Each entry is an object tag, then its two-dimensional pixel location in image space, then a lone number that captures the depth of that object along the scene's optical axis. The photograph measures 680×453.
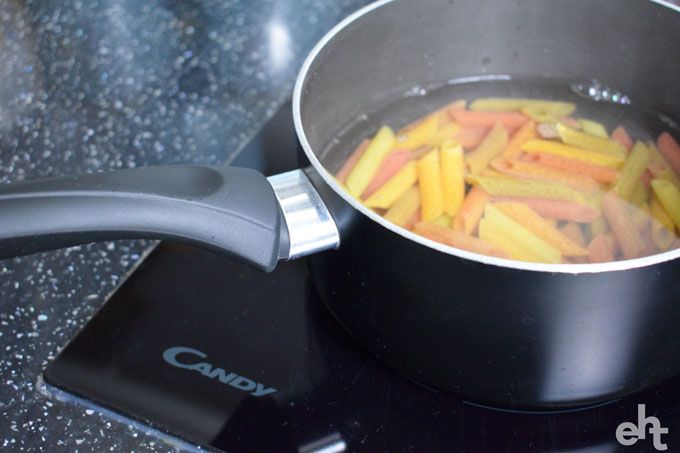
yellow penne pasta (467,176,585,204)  0.62
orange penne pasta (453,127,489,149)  0.66
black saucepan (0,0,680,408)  0.52
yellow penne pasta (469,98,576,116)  0.69
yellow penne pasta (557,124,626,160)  0.65
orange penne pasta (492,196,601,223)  0.61
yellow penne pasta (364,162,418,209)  0.63
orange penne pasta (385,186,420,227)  0.62
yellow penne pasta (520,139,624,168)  0.64
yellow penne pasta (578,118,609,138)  0.67
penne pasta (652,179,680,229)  0.62
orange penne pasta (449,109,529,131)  0.67
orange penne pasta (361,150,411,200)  0.64
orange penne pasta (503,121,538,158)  0.65
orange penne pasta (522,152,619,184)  0.64
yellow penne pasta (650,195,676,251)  0.61
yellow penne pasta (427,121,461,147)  0.67
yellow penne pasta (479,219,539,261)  0.59
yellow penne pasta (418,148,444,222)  0.61
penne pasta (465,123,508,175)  0.64
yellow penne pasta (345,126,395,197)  0.64
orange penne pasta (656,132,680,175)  0.66
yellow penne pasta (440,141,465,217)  0.62
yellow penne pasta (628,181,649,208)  0.63
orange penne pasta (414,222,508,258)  0.58
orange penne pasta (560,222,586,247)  0.60
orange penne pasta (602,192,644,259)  0.60
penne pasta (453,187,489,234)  0.60
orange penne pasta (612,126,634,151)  0.66
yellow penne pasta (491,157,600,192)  0.63
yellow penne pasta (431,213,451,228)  0.61
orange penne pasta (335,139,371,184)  0.65
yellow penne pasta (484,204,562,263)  0.59
